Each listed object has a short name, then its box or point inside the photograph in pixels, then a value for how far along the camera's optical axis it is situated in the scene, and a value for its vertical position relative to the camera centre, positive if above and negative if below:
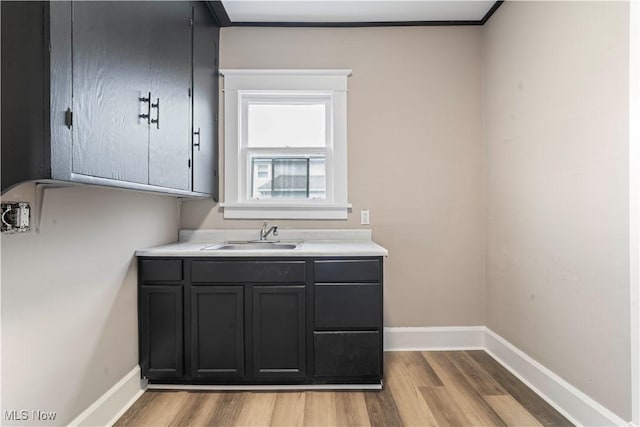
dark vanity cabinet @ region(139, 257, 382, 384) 2.15 -0.71
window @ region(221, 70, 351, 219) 2.82 +0.59
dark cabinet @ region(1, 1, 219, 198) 1.04 +0.45
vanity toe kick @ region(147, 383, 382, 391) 2.18 -1.14
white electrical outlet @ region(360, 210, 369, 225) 2.84 -0.04
